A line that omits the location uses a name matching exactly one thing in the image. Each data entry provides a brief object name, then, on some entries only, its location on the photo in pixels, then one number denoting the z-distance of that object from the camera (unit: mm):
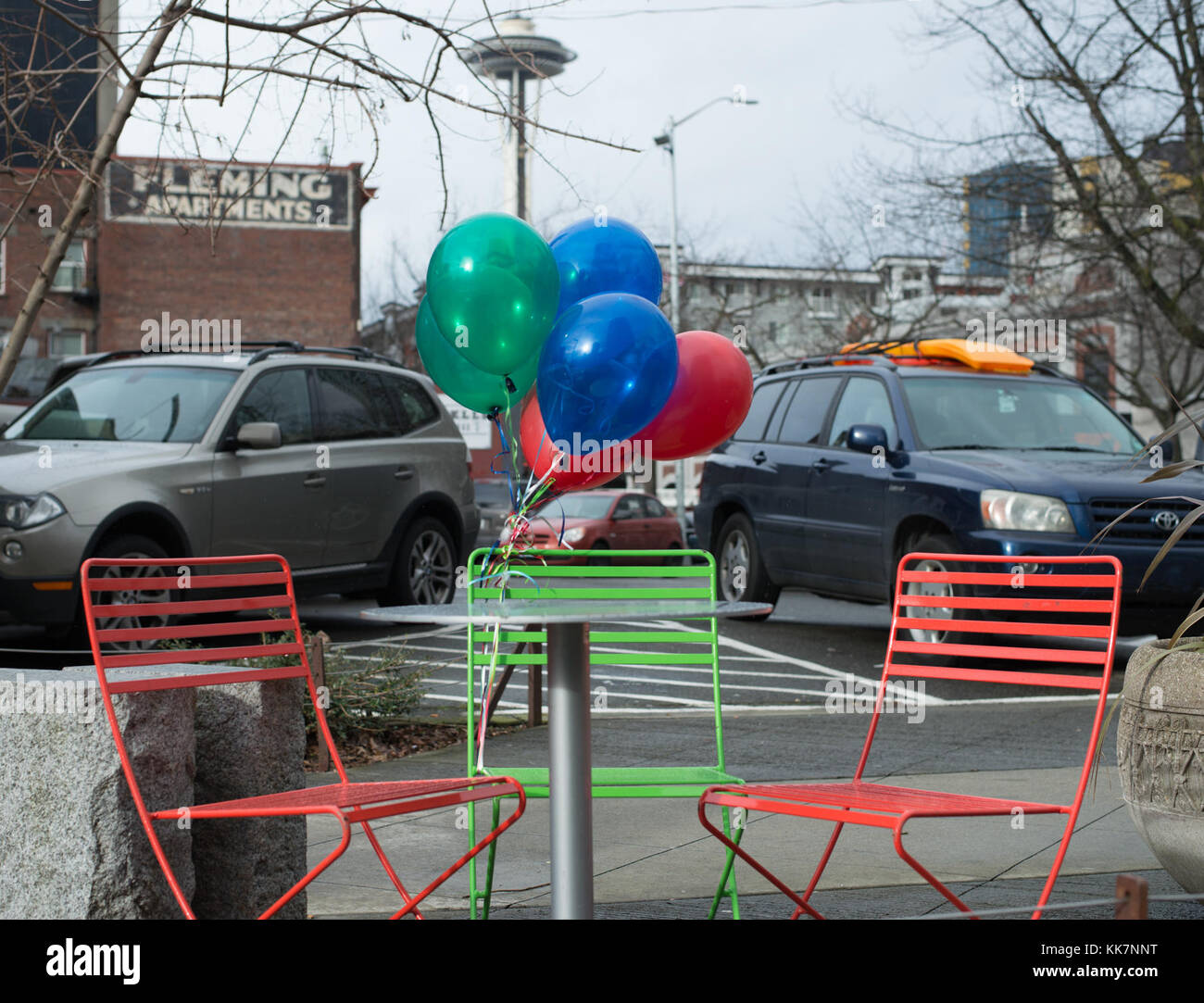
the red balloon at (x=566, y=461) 4262
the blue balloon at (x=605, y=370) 4074
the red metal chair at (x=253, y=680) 3230
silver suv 8242
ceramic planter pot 3842
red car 22500
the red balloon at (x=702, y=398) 4484
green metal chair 3902
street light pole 35188
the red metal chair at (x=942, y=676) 3303
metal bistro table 3496
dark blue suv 8961
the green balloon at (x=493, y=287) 4008
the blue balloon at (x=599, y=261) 4625
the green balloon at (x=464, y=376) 4348
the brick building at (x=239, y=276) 46875
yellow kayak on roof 10773
